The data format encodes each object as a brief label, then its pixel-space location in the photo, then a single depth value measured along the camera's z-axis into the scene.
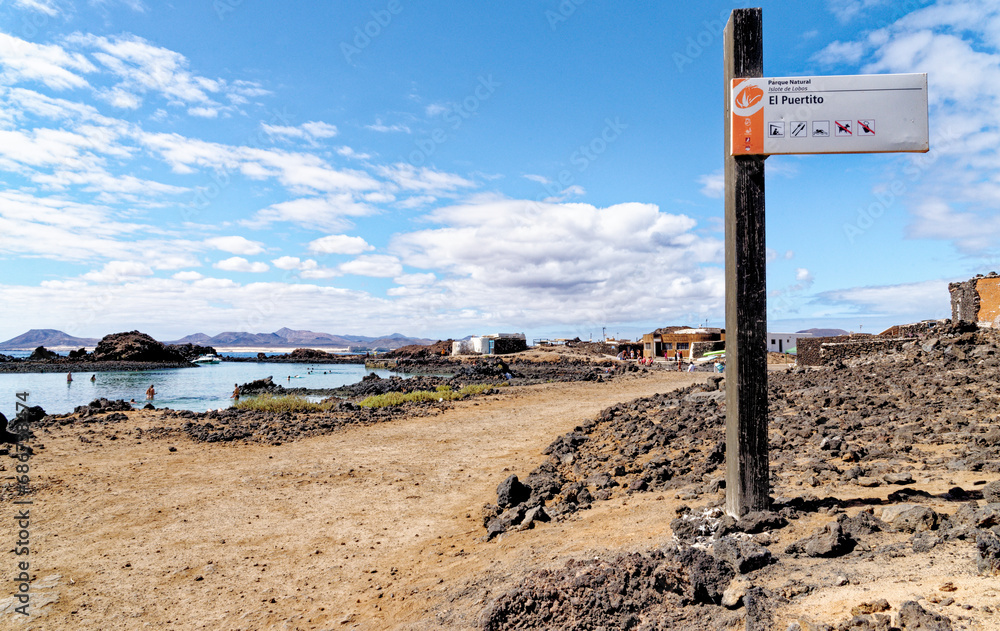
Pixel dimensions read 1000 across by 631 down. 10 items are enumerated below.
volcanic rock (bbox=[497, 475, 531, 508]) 7.45
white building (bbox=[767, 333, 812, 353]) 62.13
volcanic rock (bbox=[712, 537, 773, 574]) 3.42
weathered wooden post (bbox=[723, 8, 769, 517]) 4.19
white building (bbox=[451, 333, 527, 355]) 75.31
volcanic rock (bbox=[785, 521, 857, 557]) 3.46
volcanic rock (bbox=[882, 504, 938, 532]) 3.62
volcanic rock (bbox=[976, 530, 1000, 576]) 2.78
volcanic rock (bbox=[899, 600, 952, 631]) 2.34
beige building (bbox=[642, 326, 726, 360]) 51.94
